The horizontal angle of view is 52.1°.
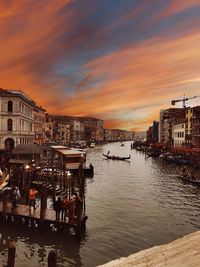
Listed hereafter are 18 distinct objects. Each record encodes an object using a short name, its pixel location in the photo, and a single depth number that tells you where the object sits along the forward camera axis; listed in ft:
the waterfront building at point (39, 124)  185.49
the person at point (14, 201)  41.20
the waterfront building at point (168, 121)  216.47
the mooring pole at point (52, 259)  23.20
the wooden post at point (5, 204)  40.44
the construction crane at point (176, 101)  305.92
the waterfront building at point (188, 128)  164.57
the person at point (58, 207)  36.67
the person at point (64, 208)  36.91
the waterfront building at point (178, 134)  178.24
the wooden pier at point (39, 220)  36.80
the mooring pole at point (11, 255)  24.98
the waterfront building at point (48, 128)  268.88
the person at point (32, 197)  41.76
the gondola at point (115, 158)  154.79
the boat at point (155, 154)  173.02
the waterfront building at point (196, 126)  150.53
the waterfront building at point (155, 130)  301.41
